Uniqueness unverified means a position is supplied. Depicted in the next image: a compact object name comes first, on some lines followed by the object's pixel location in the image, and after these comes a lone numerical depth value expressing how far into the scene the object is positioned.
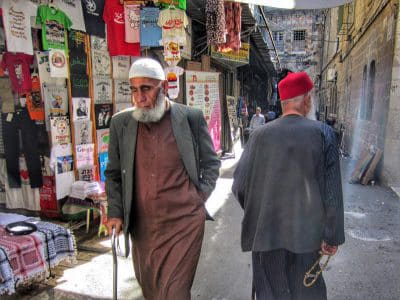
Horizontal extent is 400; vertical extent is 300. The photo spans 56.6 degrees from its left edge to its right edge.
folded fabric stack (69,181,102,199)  4.71
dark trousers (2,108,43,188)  4.51
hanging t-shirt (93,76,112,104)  5.27
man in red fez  2.26
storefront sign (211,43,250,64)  9.32
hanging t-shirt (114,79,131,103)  5.77
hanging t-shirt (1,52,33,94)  4.30
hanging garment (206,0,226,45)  7.31
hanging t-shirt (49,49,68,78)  4.43
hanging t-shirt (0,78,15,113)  4.44
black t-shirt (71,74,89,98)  4.82
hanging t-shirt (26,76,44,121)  4.49
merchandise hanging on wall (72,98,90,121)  4.85
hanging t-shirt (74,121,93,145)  4.93
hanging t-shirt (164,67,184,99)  6.32
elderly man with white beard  2.49
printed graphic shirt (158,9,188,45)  5.35
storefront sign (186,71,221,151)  8.64
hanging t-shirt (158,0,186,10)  5.36
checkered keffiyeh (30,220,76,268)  3.41
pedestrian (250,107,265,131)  12.90
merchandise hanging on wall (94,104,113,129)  5.32
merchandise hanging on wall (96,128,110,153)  5.36
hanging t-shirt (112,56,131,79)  5.62
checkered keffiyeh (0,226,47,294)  3.06
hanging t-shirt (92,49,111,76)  5.20
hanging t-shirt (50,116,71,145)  4.59
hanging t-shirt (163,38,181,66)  5.51
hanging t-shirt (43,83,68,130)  4.53
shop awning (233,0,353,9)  5.00
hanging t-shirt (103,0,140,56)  5.25
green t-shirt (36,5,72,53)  4.30
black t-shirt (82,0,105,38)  4.97
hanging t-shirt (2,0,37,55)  3.92
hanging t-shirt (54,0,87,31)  4.55
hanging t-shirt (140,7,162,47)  5.44
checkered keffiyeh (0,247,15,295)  2.89
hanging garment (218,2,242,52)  7.84
